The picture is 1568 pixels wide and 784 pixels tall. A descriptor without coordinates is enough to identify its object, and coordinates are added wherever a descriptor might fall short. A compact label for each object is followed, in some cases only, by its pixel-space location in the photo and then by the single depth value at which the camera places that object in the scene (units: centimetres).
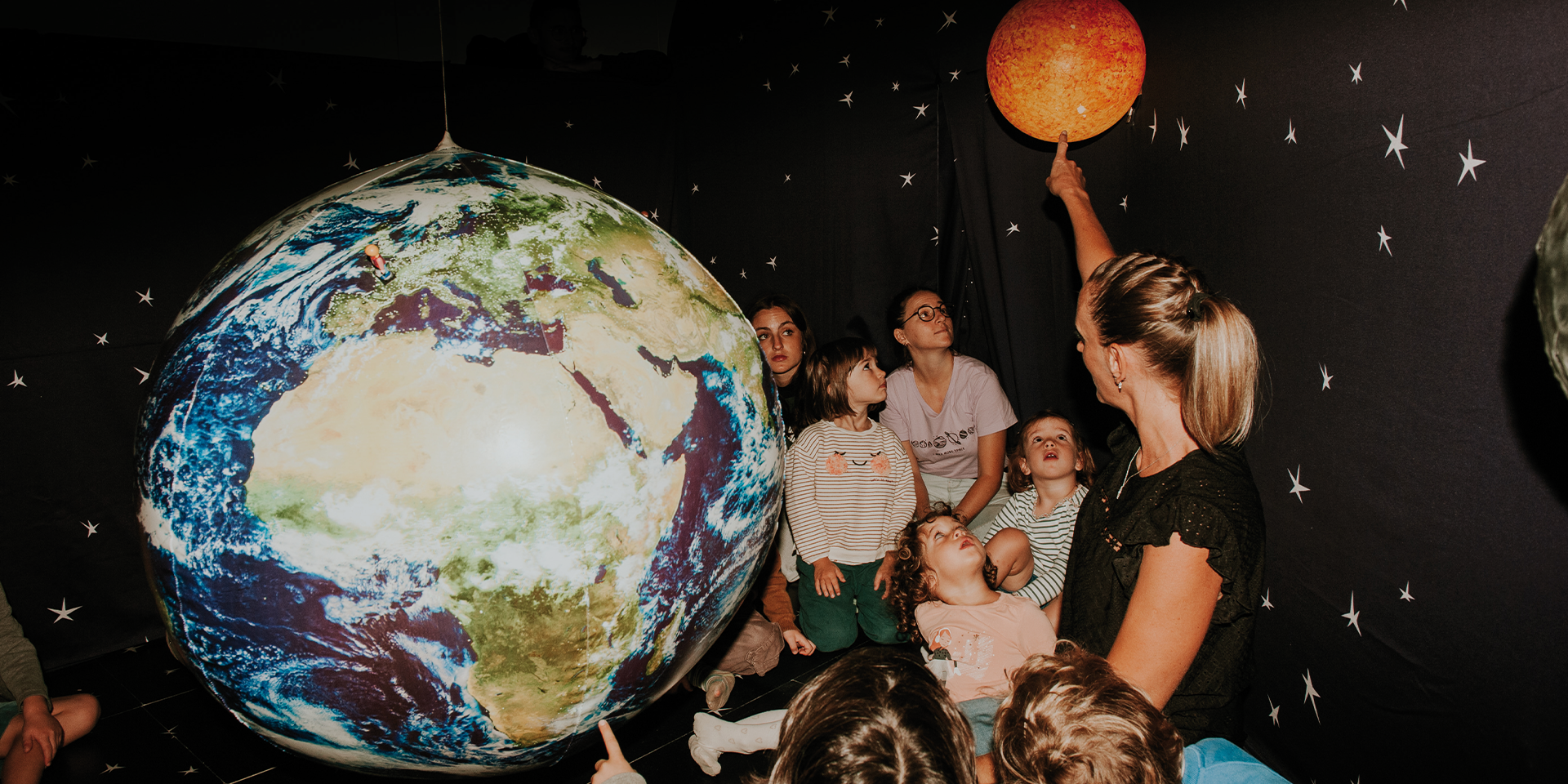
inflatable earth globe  93
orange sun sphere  220
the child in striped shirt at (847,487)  323
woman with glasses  346
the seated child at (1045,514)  280
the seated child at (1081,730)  123
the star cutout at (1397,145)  176
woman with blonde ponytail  143
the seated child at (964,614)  231
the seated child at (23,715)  220
